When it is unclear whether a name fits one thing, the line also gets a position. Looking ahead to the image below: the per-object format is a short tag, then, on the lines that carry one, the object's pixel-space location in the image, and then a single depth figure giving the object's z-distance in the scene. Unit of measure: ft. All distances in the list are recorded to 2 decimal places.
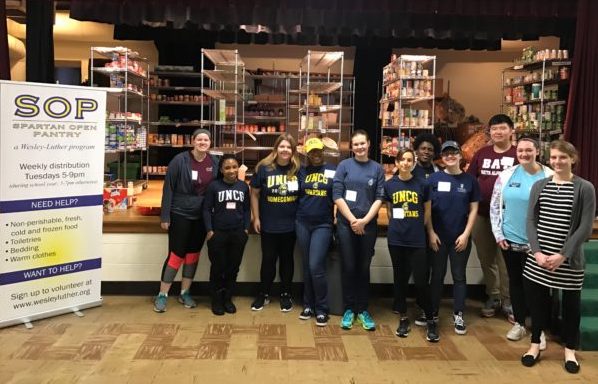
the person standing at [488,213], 13.33
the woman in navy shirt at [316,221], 13.25
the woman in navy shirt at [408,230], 12.38
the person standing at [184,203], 13.78
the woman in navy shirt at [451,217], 12.62
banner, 12.48
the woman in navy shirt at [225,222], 13.58
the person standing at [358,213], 12.76
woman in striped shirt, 10.39
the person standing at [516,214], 12.01
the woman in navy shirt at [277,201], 13.58
